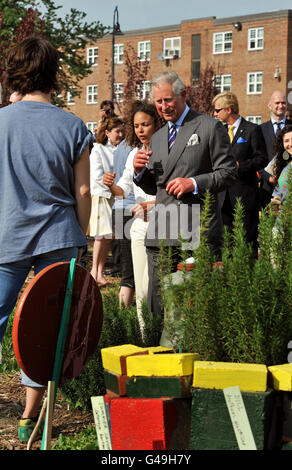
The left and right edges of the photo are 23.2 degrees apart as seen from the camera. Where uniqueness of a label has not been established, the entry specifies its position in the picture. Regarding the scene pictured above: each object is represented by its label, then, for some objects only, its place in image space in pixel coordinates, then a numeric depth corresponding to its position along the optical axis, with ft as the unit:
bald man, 29.07
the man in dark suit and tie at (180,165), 14.93
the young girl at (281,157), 20.76
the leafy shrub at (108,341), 13.61
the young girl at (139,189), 19.03
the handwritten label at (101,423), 9.75
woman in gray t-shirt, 11.83
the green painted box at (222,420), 9.23
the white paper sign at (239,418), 9.12
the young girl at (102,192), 29.57
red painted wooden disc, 10.73
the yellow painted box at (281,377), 9.36
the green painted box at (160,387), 9.67
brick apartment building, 167.12
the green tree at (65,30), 69.77
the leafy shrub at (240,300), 10.16
